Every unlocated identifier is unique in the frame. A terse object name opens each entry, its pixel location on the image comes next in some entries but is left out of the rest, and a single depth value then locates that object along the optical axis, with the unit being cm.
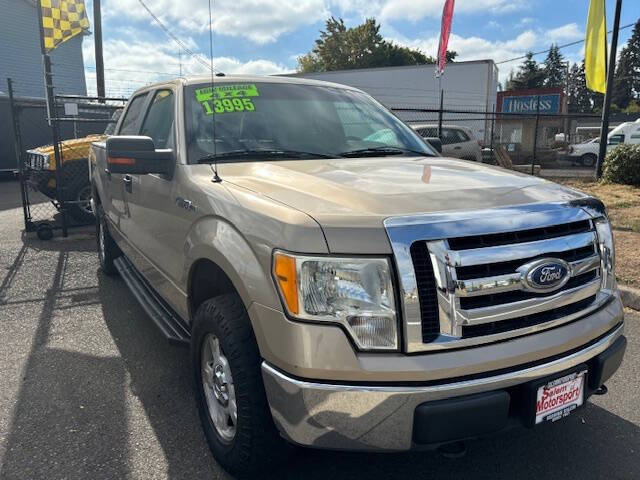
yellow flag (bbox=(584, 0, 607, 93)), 1202
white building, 2641
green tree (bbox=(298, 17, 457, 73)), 5325
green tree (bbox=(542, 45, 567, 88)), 9581
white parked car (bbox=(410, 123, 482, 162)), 1575
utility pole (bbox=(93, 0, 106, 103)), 1697
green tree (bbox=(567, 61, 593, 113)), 9019
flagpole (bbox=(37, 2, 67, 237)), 720
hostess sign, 3170
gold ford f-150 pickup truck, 183
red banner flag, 1931
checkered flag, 823
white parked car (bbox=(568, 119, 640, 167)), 2181
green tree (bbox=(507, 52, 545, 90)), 8394
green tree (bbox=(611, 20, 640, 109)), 7844
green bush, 1138
